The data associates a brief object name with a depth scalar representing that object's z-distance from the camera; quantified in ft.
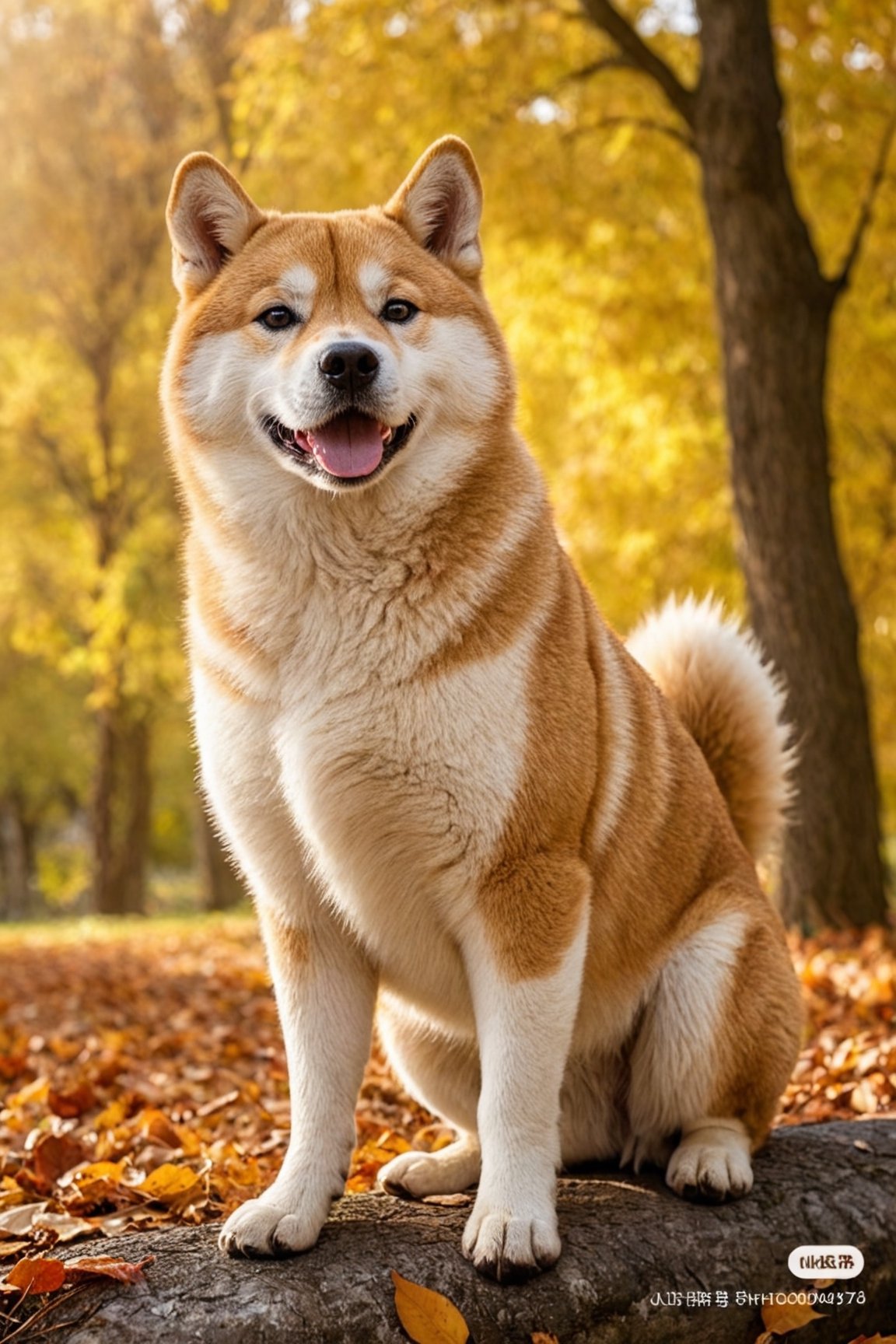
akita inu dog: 8.08
